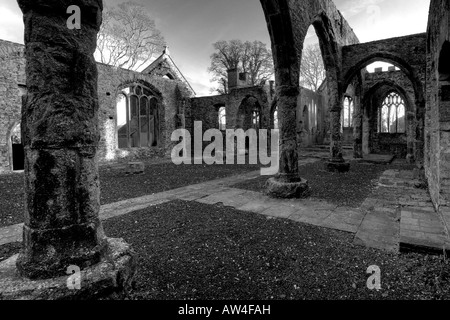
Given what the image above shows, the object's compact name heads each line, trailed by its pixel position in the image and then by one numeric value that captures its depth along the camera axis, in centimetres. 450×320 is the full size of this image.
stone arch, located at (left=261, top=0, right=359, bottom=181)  551
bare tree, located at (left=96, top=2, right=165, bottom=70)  1975
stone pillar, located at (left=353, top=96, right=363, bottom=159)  1320
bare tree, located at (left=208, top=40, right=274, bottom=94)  3050
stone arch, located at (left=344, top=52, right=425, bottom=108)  959
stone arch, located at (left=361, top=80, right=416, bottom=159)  1543
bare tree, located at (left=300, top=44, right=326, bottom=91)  2977
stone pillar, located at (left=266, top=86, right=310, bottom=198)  571
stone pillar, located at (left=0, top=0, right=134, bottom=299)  168
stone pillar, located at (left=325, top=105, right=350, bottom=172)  955
